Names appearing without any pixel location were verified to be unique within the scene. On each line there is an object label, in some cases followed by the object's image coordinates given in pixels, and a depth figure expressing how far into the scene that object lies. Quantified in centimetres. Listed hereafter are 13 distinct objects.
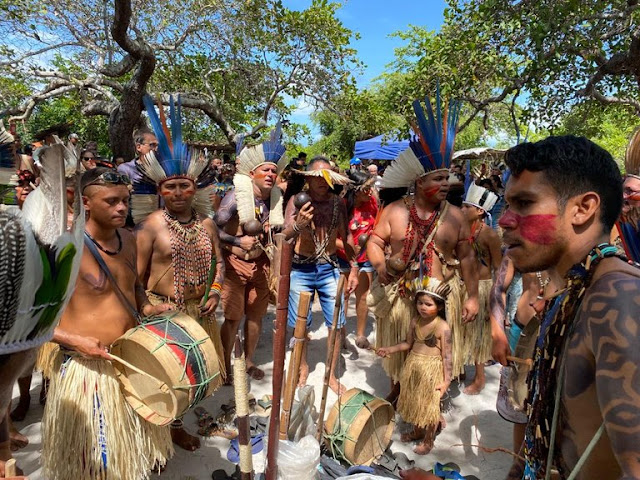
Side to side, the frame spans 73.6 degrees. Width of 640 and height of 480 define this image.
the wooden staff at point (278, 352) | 165
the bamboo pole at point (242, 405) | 151
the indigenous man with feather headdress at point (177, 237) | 329
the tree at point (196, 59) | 1020
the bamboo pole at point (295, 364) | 200
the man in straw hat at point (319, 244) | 436
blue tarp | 2188
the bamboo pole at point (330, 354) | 256
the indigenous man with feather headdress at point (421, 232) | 356
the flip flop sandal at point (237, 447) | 316
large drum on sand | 296
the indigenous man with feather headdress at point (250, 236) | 413
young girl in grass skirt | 335
